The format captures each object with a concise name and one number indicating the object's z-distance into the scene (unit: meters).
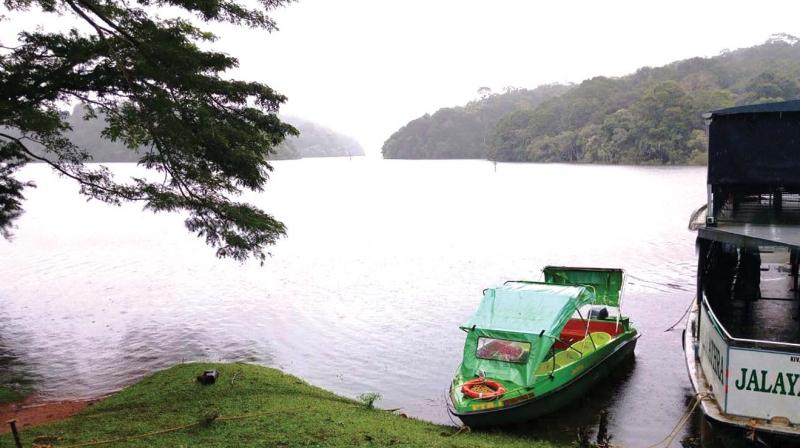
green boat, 13.95
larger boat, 10.45
